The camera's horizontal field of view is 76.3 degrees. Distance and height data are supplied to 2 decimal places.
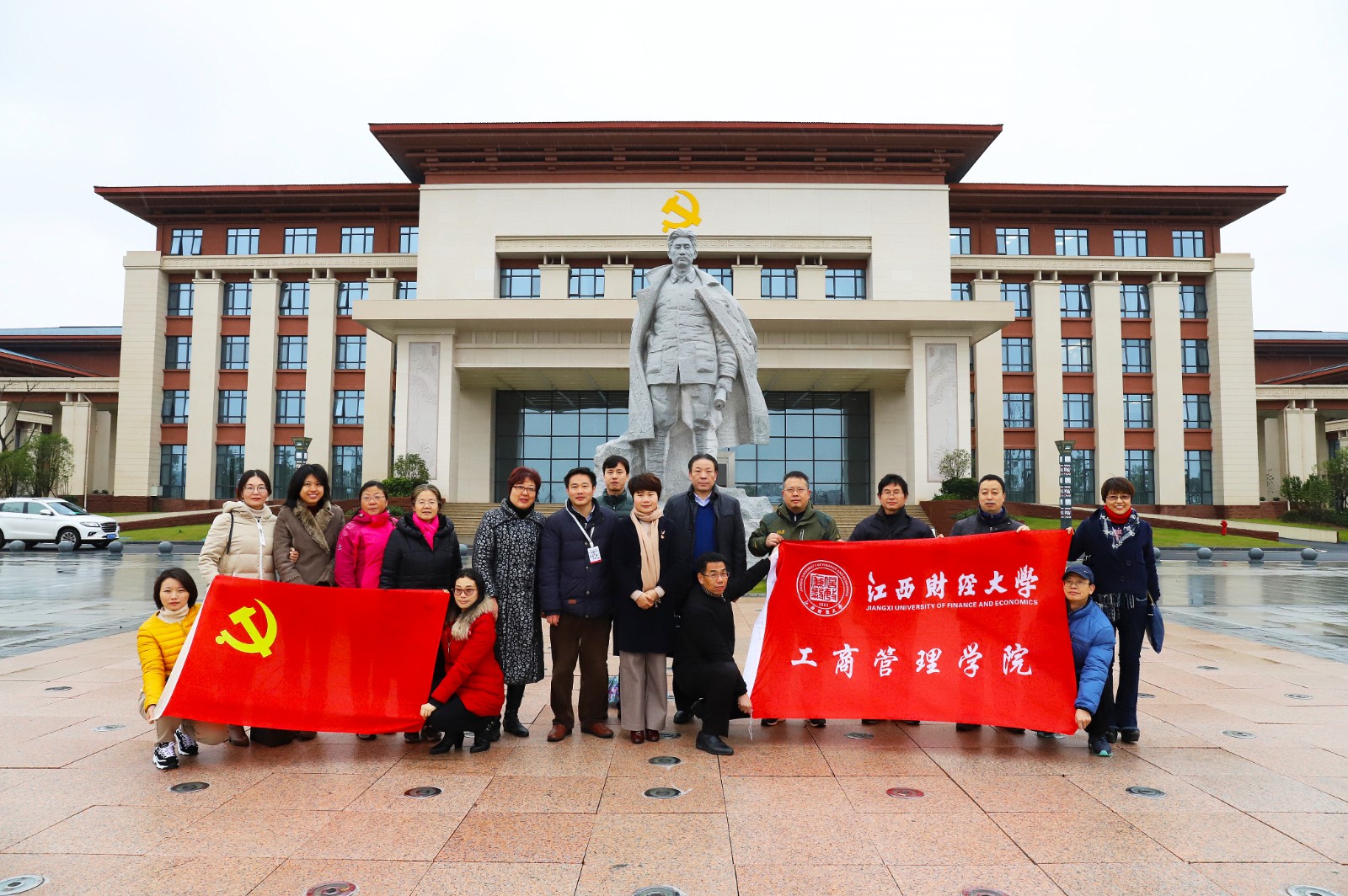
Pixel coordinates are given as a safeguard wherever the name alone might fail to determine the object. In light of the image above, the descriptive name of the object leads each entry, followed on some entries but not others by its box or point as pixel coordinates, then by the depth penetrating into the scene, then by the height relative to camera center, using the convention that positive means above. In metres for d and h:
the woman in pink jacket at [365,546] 5.44 -0.35
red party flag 4.95 -0.96
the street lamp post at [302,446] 27.25 +1.44
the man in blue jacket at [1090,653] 4.86 -0.93
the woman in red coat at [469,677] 4.89 -1.07
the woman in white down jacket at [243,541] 5.21 -0.31
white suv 23.69 -0.96
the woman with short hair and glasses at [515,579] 5.21 -0.54
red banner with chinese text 5.10 -0.86
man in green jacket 5.62 -0.20
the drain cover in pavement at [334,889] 3.06 -1.43
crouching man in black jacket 5.03 -0.99
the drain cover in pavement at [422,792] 4.15 -1.47
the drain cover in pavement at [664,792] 4.13 -1.46
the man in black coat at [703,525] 5.53 -0.21
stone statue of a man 10.87 +1.68
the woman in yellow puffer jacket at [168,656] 4.68 -0.94
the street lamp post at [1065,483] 25.81 +0.33
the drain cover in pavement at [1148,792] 4.15 -1.45
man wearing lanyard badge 5.25 -0.64
